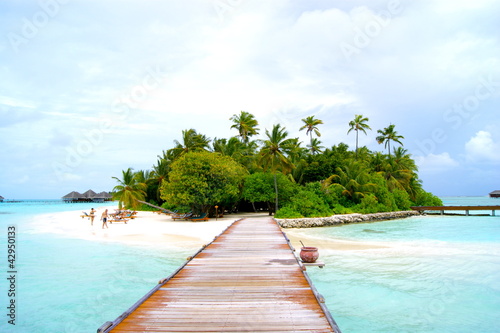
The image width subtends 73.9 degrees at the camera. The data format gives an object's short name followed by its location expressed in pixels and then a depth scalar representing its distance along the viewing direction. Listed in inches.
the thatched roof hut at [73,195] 3258.6
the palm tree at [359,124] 1927.9
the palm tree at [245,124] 1762.4
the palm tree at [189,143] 1408.7
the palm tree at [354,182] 1286.9
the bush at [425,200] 1764.3
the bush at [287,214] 1005.8
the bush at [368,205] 1264.8
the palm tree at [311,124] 1870.2
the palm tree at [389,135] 1995.6
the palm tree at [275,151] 1107.3
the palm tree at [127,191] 1258.0
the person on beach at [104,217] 905.5
